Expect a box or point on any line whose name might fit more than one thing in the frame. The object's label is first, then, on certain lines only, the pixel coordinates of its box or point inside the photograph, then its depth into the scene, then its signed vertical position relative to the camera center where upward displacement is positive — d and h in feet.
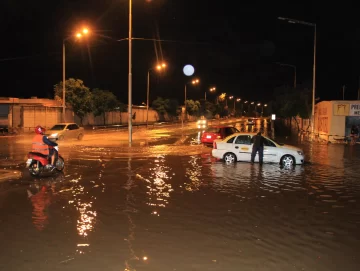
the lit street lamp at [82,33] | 94.75 +19.06
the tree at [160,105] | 301.16 +7.20
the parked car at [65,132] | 96.21 -4.29
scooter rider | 43.27 -3.07
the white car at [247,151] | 55.26 -4.57
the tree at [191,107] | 343.67 +7.38
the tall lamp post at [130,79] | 86.25 +7.29
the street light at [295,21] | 90.36 +21.25
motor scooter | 42.75 -5.11
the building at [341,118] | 110.52 +0.01
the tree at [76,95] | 173.37 +7.85
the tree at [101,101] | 196.27 +6.29
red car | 80.48 -3.42
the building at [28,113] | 144.56 -0.08
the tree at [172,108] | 312.27 +5.46
